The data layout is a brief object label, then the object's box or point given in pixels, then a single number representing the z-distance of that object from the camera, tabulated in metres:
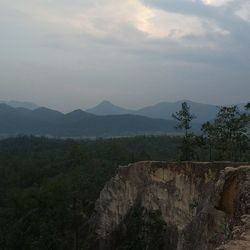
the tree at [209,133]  29.63
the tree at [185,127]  30.55
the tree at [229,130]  28.46
